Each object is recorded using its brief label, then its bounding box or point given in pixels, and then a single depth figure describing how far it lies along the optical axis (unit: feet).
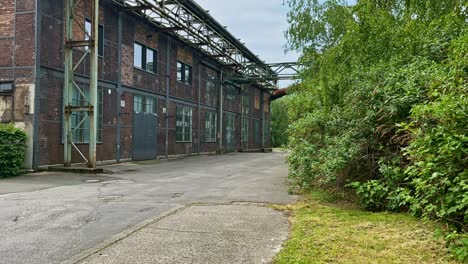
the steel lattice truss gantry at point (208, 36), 65.81
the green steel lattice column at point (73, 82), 48.70
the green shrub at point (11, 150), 41.78
